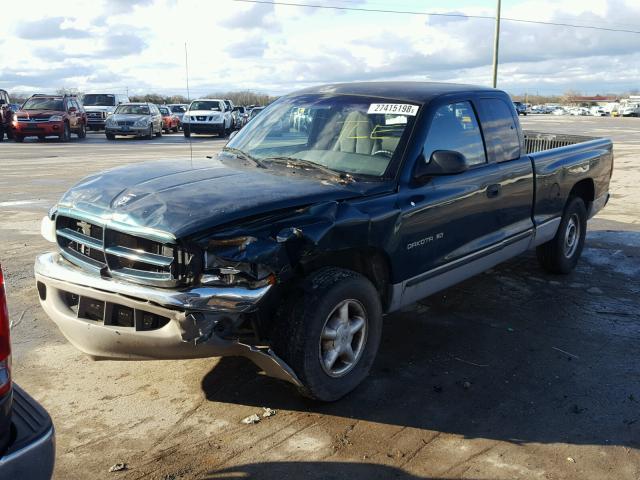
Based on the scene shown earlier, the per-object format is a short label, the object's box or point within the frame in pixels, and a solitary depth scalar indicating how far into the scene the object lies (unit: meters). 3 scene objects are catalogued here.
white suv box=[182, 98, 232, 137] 29.73
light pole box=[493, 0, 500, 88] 35.78
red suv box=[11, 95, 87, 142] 24.86
